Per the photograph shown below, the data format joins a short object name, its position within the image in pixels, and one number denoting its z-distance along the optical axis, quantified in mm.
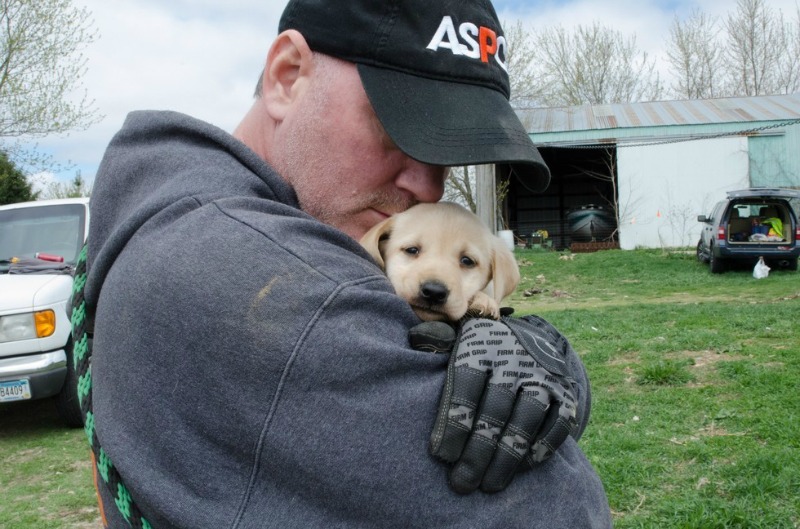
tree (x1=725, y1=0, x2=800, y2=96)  41688
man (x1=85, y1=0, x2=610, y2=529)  1183
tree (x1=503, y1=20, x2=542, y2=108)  37281
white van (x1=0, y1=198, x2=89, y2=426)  6469
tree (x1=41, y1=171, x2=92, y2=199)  31109
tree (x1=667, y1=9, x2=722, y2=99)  42994
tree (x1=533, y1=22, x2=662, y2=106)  42156
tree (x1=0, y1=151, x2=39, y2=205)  21812
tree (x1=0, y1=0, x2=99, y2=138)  21109
